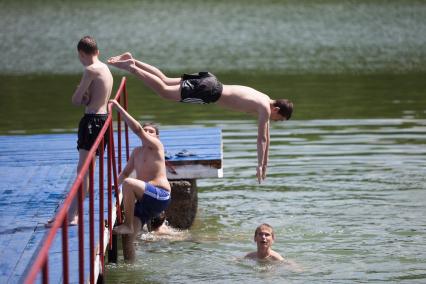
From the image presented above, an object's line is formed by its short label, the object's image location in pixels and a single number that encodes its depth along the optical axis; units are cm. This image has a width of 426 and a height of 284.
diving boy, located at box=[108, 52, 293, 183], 2189
